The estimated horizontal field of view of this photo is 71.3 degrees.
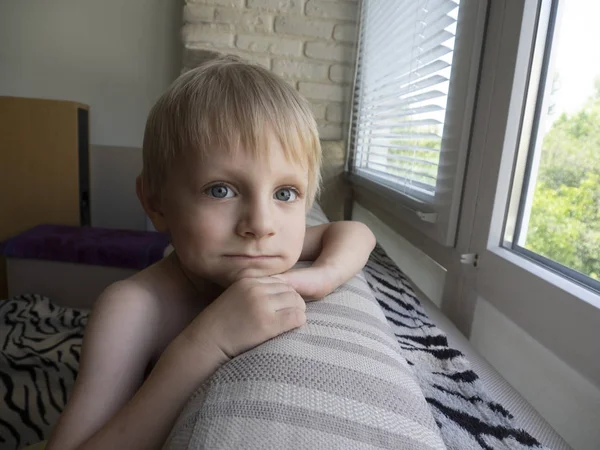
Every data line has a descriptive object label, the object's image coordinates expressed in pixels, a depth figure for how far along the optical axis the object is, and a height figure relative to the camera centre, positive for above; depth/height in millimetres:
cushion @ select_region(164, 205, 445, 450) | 272 -183
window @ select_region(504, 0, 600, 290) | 581 +16
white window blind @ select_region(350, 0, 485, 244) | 883 +149
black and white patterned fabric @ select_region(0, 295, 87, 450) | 1033 -693
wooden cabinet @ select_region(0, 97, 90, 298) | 2111 -193
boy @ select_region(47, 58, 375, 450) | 373 -142
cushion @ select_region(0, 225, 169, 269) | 1690 -487
